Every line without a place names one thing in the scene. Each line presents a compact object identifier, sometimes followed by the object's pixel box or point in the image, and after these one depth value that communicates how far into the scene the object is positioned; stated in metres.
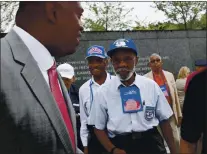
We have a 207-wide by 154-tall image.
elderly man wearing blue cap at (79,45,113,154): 1.31
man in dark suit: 0.44
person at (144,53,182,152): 1.75
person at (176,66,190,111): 1.92
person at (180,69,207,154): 0.80
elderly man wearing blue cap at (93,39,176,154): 1.04
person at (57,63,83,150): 1.29
